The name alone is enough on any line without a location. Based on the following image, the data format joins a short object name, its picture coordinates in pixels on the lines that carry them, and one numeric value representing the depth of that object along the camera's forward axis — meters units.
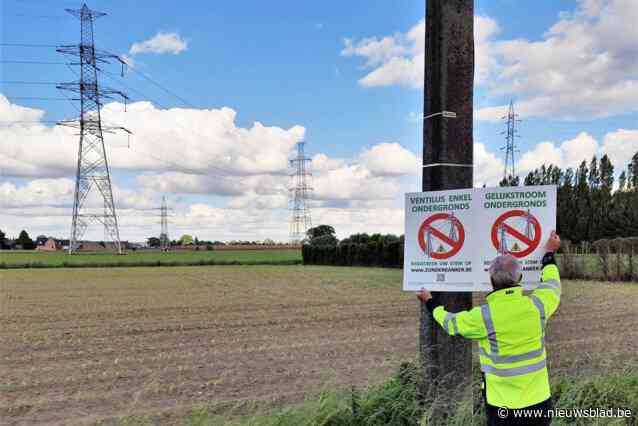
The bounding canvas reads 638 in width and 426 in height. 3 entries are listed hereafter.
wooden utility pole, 4.50
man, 3.75
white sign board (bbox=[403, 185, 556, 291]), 4.37
